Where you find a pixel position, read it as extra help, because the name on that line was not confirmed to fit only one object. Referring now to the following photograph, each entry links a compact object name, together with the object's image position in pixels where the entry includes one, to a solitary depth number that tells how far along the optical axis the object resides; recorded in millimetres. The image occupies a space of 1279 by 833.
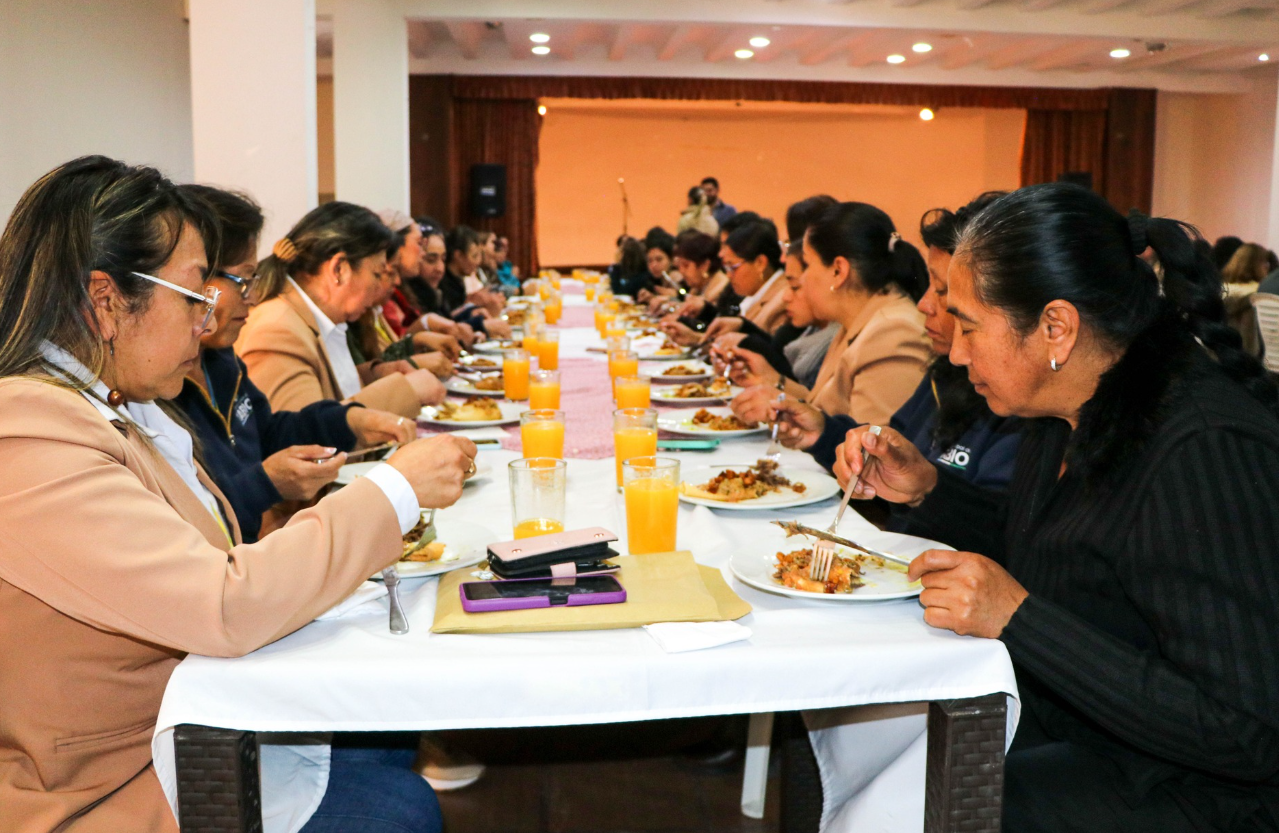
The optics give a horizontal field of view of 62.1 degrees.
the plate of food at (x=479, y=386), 3092
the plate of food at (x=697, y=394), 2981
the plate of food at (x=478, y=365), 3559
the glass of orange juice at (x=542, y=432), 2031
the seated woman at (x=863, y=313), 2662
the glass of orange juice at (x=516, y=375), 2918
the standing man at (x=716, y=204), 10680
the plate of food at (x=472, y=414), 2543
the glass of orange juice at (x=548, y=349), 3480
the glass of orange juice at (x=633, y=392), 2480
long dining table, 1073
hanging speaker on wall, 13638
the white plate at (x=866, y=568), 1268
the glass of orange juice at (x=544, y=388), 2580
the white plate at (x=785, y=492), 1737
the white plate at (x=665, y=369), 3463
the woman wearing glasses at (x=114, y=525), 1050
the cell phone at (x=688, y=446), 2236
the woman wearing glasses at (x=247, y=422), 1860
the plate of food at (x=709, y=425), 2424
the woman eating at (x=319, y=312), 2689
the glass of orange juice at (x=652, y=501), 1498
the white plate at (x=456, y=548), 1358
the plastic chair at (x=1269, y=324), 4914
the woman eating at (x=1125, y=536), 1145
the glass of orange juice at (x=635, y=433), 1901
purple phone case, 1198
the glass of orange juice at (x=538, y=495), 1519
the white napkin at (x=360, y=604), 1232
